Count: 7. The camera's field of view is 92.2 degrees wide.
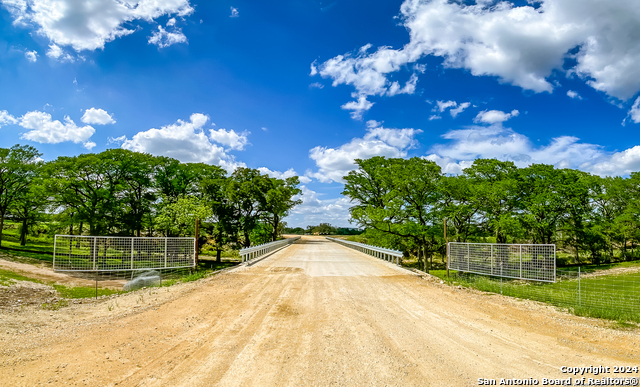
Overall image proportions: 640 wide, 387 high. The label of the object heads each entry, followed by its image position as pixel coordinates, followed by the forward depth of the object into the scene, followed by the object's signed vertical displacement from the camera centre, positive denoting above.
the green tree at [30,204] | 32.78 +0.47
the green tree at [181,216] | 32.62 -0.60
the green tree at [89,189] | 32.66 +2.15
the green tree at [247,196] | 40.26 +2.08
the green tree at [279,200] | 43.47 +1.91
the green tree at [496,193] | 28.72 +2.07
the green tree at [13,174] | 35.72 +4.01
